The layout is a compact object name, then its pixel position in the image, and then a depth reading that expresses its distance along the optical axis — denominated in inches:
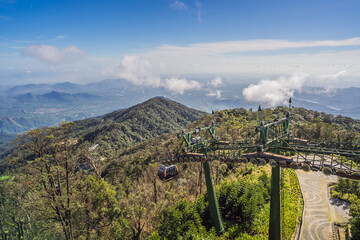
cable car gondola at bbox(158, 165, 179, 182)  994.1
